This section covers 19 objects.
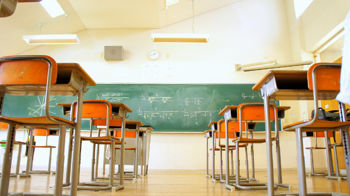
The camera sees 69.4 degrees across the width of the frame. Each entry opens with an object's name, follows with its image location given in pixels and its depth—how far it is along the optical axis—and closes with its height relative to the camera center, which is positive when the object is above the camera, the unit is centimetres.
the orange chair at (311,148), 431 -5
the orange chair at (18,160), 372 -26
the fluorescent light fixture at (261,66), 546 +173
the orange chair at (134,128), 361 +23
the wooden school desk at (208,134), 416 +17
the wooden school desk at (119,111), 266 +35
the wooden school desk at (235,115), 276 +35
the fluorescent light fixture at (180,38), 428 +180
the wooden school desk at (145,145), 433 -2
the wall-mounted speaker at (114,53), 574 +204
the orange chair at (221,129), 345 +23
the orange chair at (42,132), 437 +20
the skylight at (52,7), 493 +269
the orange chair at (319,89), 167 +37
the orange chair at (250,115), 262 +32
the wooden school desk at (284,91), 187 +40
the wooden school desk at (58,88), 161 +39
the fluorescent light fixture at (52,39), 457 +188
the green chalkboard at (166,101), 550 +92
